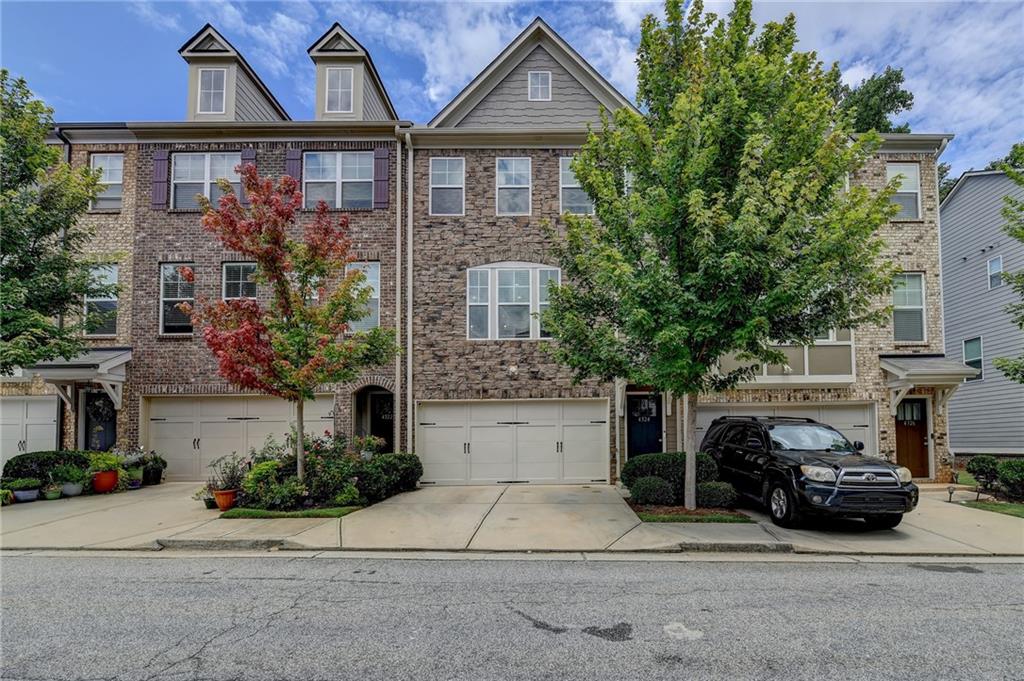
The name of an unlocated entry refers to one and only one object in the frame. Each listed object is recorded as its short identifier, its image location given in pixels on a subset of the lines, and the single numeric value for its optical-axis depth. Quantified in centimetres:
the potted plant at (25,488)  1210
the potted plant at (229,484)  1059
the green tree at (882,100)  2631
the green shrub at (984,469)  1248
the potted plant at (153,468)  1448
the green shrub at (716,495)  1028
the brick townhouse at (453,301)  1480
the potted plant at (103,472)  1316
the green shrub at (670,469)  1106
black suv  851
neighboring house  1769
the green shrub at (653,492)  1066
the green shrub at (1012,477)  1176
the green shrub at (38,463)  1261
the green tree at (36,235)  1166
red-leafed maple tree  1038
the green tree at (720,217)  888
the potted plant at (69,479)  1271
